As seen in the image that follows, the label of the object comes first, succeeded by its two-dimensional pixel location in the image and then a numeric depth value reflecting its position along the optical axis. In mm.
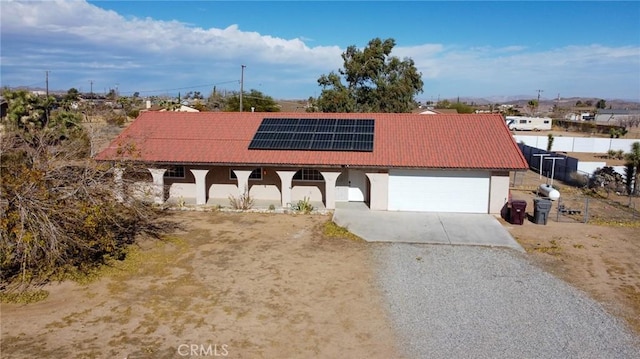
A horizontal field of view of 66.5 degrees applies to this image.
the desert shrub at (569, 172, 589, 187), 29717
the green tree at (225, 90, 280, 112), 59344
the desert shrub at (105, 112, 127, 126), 54125
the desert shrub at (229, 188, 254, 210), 22625
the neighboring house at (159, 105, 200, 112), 56662
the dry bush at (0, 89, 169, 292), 12680
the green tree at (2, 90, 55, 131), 30266
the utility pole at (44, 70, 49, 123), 32375
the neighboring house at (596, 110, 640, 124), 96812
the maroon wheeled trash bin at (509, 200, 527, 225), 20438
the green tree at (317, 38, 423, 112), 45656
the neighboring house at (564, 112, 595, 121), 98900
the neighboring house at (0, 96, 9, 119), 58562
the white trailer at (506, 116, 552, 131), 74881
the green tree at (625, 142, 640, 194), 26894
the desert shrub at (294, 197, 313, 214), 22125
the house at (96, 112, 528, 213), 22047
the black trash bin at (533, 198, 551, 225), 20391
